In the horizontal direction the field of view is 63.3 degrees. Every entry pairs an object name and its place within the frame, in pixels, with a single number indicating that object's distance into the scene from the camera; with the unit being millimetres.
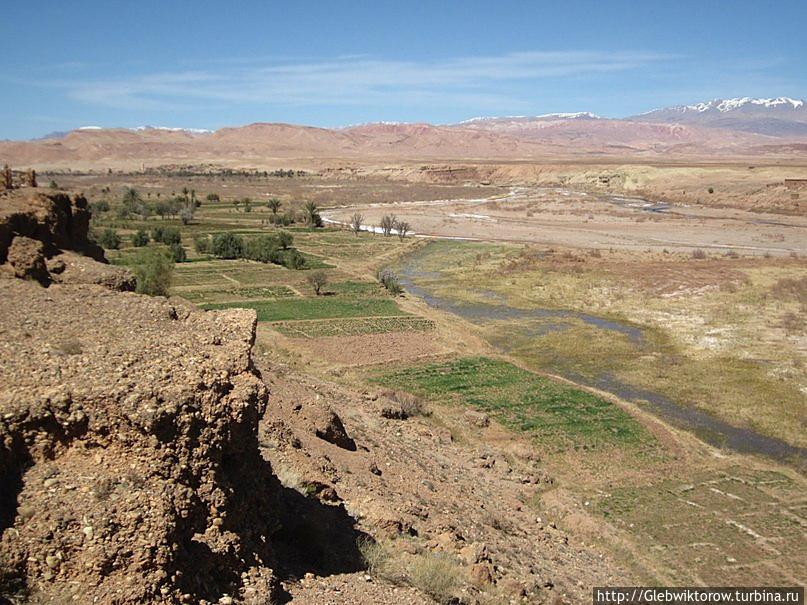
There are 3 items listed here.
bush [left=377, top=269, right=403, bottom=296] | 45812
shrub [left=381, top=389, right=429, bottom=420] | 21938
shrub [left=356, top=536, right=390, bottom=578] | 10149
